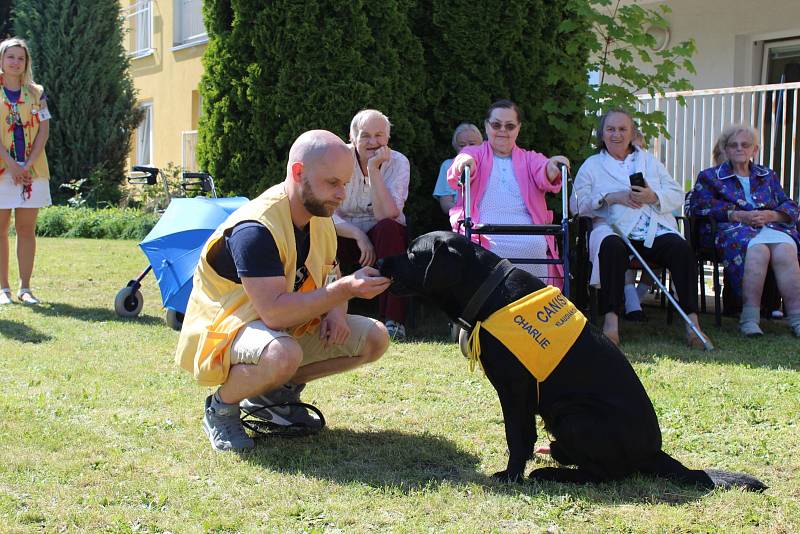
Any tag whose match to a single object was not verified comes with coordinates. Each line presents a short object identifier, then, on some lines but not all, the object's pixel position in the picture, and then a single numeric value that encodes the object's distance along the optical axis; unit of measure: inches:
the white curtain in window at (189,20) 678.5
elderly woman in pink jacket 221.1
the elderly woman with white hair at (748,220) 235.8
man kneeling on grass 122.7
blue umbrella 212.1
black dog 114.6
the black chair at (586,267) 233.1
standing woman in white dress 255.3
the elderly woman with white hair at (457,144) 247.8
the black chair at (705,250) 245.4
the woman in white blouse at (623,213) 222.4
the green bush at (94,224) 489.1
